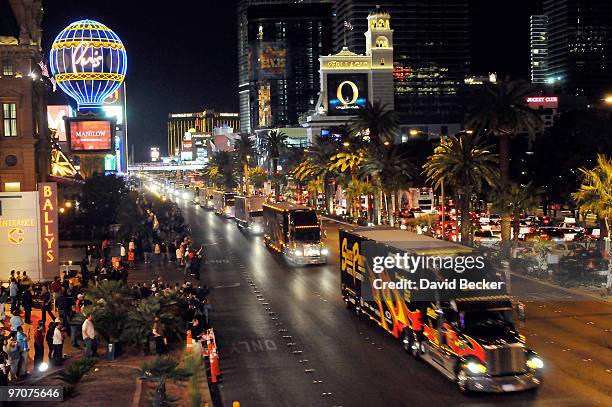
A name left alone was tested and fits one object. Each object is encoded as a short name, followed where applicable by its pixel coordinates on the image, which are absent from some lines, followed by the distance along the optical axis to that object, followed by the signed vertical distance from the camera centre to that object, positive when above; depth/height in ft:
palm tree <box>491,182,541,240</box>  160.04 -4.99
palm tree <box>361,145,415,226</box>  244.42 +3.00
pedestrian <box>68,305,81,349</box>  83.72 -15.28
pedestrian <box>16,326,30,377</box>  70.28 -14.85
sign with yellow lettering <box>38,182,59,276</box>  120.57 -5.93
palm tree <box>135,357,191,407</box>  60.36 -14.68
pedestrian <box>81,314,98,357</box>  78.38 -15.12
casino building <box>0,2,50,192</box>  166.30 +16.12
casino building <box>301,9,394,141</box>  574.15 +74.61
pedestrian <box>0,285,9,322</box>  92.81 -14.20
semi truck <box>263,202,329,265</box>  147.54 -10.47
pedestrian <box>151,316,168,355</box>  79.82 -15.40
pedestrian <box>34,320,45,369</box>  73.77 -14.88
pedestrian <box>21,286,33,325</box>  98.43 -14.48
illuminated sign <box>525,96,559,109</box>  645.10 +60.61
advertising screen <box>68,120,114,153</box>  267.39 +16.98
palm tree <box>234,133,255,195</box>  478.18 +18.57
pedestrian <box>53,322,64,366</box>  74.95 -15.07
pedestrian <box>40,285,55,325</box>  90.07 -13.67
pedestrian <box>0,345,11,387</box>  62.55 -14.82
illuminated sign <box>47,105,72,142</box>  353.31 +31.24
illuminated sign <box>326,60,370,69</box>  578.66 +86.10
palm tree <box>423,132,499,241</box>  181.27 +2.45
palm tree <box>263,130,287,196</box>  431.84 +19.22
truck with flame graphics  62.90 -11.86
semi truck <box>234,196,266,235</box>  224.33 -9.10
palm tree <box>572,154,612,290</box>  124.57 -2.99
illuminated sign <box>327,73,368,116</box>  573.74 +64.00
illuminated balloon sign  296.51 +47.27
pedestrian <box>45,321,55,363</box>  76.00 -14.48
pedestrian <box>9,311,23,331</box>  75.65 -12.92
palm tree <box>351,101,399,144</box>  272.80 +19.44
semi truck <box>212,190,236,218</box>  305.73 -8.59
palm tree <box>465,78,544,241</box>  174.09 +14.62
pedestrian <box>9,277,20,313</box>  101.45 -14.01
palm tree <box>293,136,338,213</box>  315.99 +6.99
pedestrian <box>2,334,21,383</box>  68.33 -14.66
